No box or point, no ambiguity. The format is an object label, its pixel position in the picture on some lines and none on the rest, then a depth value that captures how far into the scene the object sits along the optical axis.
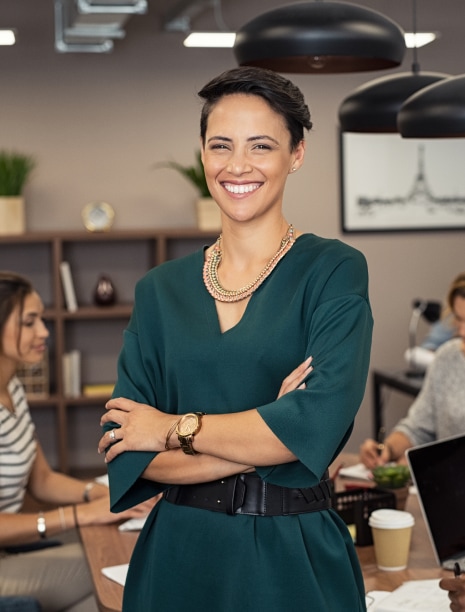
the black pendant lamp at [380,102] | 2.90
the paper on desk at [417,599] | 2.03
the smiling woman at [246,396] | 1.52
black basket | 2.52
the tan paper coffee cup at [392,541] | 2.34
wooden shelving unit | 6.24
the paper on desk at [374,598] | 2.05
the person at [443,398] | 3.70
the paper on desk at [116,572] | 2.32
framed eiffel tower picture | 6.69
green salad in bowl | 2.71
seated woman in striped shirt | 2.97
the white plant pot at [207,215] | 6.13
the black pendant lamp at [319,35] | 2.17
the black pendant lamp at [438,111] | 2.34
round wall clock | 6.24
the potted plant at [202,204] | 6.07
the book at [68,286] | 6.09
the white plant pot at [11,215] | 5.95
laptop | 2.36
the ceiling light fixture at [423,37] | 5.59
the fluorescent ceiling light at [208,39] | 5.49
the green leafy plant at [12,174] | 5.89
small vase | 6.16
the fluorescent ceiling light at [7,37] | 5.45
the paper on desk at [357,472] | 3.31
